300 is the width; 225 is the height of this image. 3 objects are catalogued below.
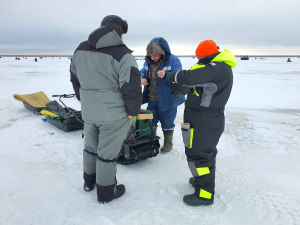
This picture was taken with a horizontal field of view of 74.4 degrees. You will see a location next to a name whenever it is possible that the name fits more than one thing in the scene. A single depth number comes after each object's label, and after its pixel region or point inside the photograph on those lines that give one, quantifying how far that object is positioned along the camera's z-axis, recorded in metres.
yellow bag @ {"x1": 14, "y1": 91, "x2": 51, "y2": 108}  4.75
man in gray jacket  1.70
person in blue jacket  2.84
